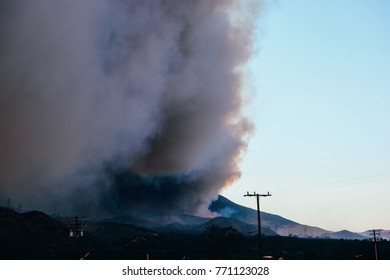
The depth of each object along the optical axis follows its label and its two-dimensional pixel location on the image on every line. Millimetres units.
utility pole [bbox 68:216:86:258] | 87006
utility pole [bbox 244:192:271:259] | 82494
